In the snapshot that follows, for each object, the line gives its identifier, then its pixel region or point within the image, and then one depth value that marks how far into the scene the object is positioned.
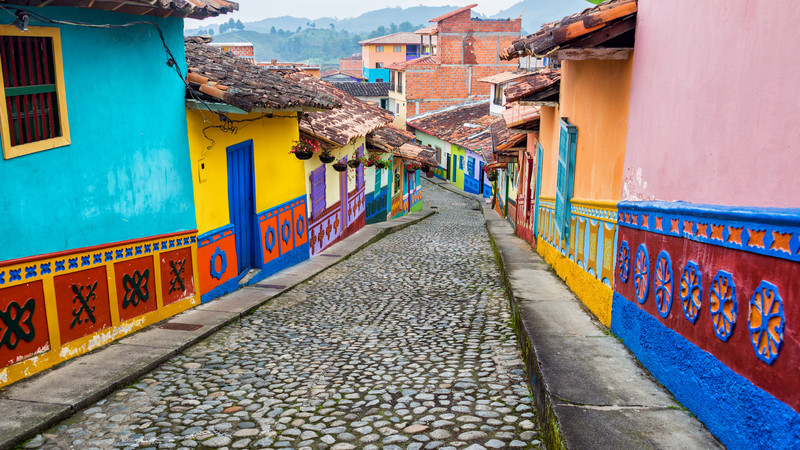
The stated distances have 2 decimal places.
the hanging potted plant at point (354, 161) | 15.72
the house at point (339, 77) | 66.12
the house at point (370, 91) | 53.38
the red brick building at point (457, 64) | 43.97
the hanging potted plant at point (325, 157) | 12.66
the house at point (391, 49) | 73.12
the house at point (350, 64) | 95.31
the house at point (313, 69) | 37.75
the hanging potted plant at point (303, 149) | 11.18
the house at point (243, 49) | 24.50
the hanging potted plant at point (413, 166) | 23.86
